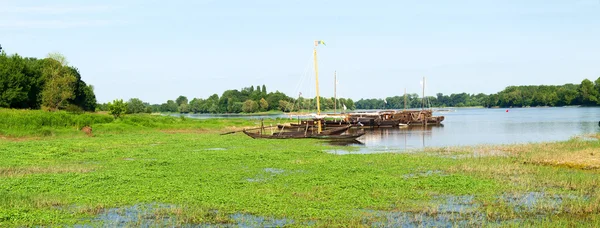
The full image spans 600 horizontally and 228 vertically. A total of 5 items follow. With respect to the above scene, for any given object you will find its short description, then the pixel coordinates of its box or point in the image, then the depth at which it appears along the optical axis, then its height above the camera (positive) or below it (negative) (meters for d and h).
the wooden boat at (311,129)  43.69 -2.53
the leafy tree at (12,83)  59.91 +3.00
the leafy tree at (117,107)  62.00 -0.10
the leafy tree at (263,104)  177.75 -0.27
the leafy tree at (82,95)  84.32 +2.03
